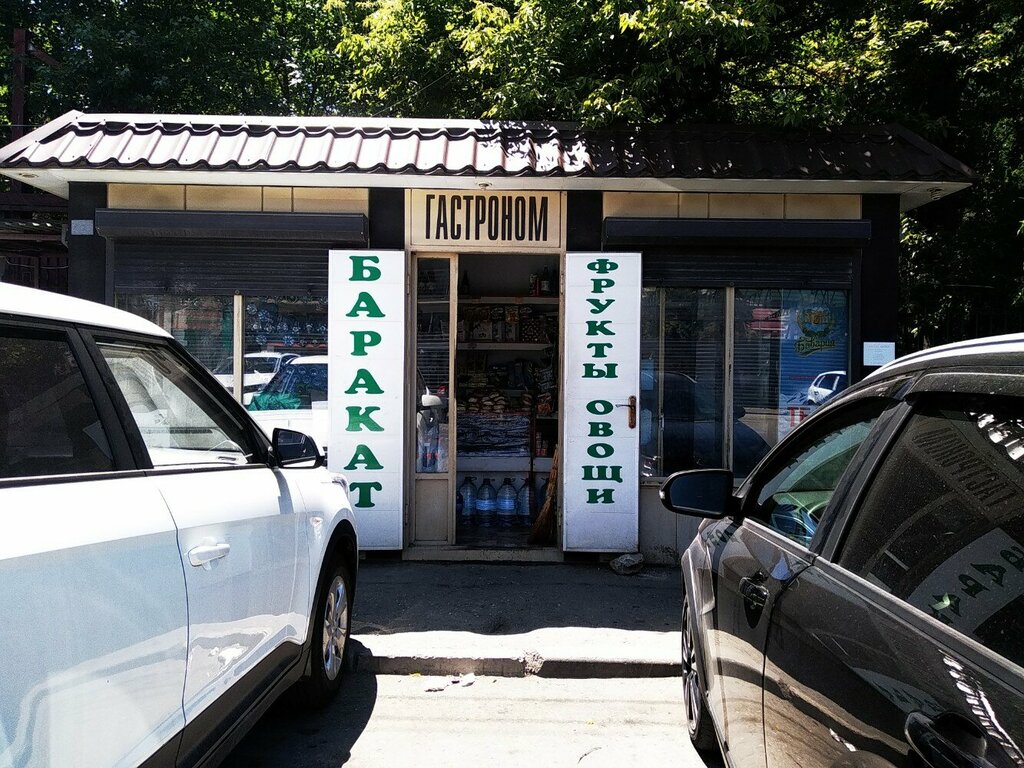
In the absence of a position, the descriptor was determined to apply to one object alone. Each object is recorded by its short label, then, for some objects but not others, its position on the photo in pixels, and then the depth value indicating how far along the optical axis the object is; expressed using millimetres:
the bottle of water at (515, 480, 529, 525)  9266
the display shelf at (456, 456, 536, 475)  9328
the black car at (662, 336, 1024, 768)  1585
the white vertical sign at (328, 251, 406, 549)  7305
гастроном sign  7461
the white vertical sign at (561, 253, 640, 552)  7328
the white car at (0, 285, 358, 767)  1979
